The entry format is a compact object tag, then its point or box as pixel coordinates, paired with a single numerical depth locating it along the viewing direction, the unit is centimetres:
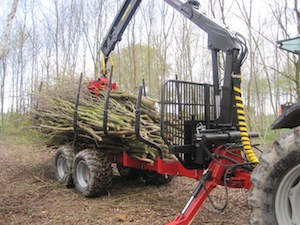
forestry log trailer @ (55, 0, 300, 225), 384
